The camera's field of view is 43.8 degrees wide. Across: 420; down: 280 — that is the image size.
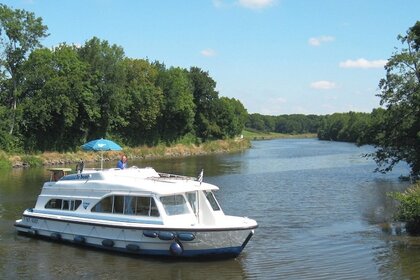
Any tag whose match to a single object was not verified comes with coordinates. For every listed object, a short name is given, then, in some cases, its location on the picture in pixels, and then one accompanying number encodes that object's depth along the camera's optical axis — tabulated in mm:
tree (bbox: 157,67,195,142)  89438
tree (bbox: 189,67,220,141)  103812
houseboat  17734
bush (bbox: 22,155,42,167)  57688
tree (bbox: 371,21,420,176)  38000
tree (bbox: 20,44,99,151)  62469
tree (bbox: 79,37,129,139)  72625
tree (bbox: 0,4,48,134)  60469
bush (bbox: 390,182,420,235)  20469
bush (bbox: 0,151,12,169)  53456
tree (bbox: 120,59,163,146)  80938
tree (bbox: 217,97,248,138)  110125
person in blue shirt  22530
